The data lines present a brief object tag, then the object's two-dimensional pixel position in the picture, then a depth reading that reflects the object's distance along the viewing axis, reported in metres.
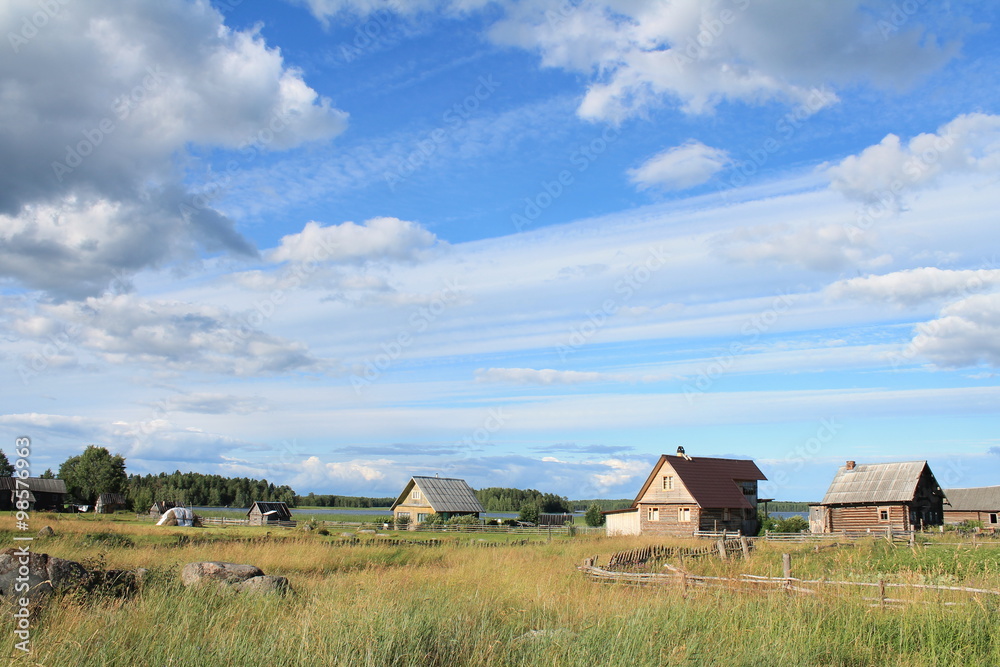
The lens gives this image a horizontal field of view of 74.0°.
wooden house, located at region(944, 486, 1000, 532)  58.62
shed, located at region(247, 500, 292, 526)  62.16
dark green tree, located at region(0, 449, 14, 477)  97.25
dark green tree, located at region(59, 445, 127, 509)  92.81
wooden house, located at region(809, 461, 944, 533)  43.78
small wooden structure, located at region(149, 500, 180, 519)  68.30
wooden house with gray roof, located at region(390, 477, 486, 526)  60.59
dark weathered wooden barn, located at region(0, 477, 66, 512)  69.56
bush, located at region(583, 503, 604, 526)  64.44
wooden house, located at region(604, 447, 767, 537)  45.44
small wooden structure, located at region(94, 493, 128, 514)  80.31
